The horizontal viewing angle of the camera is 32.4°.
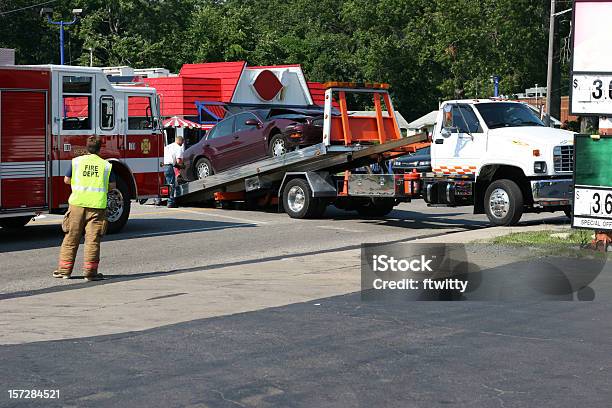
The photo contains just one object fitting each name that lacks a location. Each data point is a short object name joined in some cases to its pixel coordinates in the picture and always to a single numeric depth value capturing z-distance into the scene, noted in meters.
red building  37.62
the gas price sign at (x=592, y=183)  13.85
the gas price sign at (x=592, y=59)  13.72
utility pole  41.56
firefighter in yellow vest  13.08
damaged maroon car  21.52
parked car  21.94
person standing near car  24.89
